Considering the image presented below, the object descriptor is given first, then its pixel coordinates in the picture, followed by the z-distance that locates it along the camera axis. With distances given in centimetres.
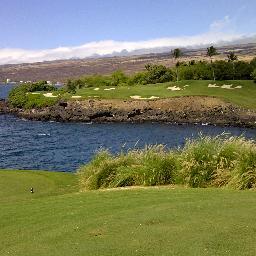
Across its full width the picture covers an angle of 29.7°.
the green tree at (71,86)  10109
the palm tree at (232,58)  9961
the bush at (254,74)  9005
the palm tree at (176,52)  11545
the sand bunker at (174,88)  9176
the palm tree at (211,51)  10836
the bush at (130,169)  1805
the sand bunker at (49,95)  10136
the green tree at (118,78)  11704
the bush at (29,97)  9700
